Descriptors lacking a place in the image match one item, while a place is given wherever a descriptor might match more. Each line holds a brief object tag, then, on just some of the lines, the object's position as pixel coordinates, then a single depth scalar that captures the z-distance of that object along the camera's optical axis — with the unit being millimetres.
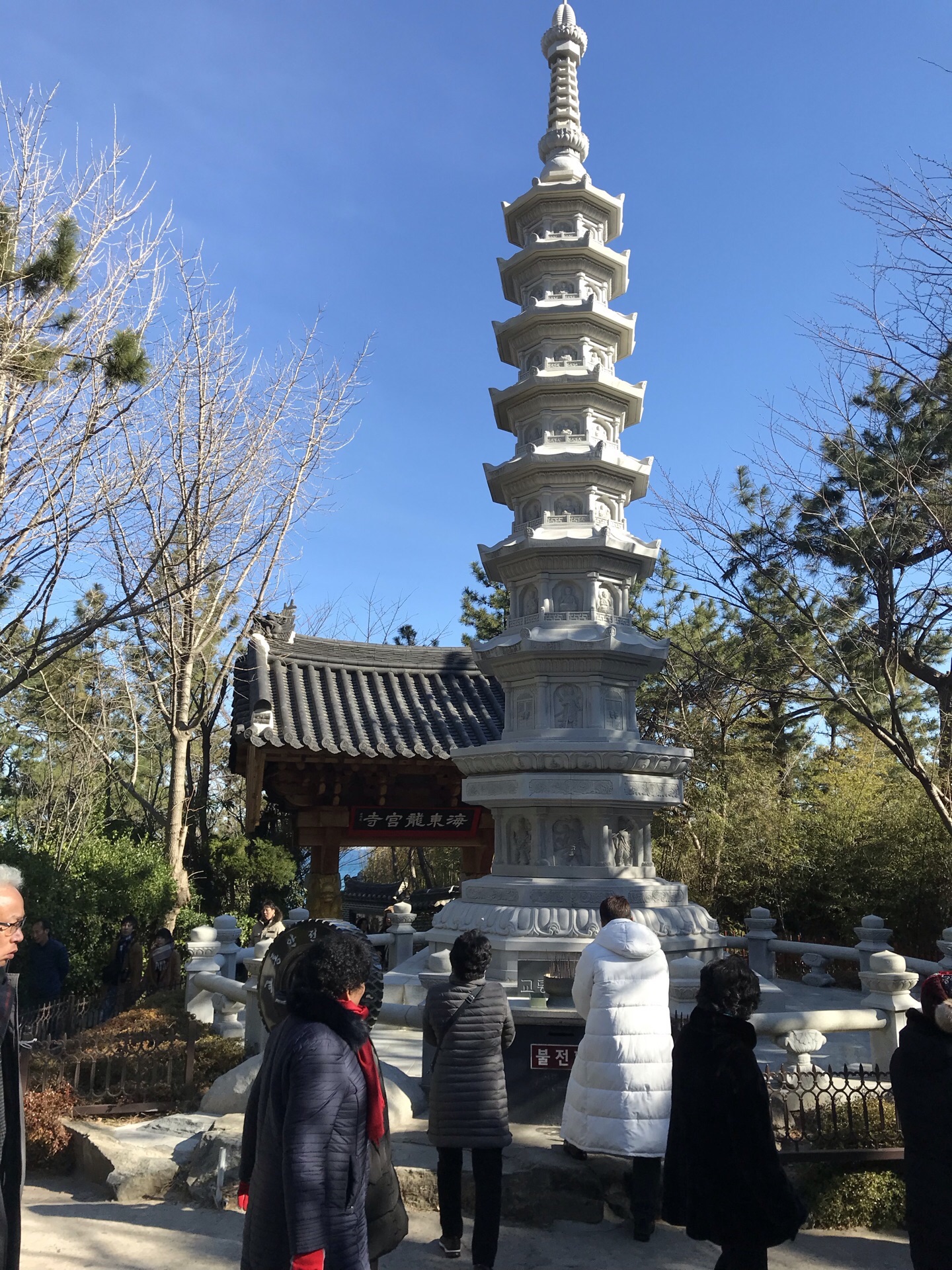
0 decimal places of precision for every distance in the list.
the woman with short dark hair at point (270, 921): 8258
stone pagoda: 8031
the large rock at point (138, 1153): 4965
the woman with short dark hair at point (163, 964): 10570
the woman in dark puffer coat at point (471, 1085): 3902
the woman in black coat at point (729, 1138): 3139
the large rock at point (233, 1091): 5684
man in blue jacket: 8445
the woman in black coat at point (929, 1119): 3102
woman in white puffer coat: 4188
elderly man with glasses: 2605
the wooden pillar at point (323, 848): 12438
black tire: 4023
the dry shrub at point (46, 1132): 5629
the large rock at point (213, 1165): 4785
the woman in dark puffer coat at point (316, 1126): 2416
